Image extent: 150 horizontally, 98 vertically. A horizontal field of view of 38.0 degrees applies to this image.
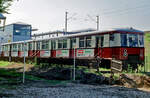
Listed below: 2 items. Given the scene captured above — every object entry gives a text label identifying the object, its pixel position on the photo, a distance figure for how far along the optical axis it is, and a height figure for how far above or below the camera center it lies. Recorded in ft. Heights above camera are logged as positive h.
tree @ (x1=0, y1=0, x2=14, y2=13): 48.83 +10.06
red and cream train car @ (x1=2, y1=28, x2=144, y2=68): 57.98 +1.35
